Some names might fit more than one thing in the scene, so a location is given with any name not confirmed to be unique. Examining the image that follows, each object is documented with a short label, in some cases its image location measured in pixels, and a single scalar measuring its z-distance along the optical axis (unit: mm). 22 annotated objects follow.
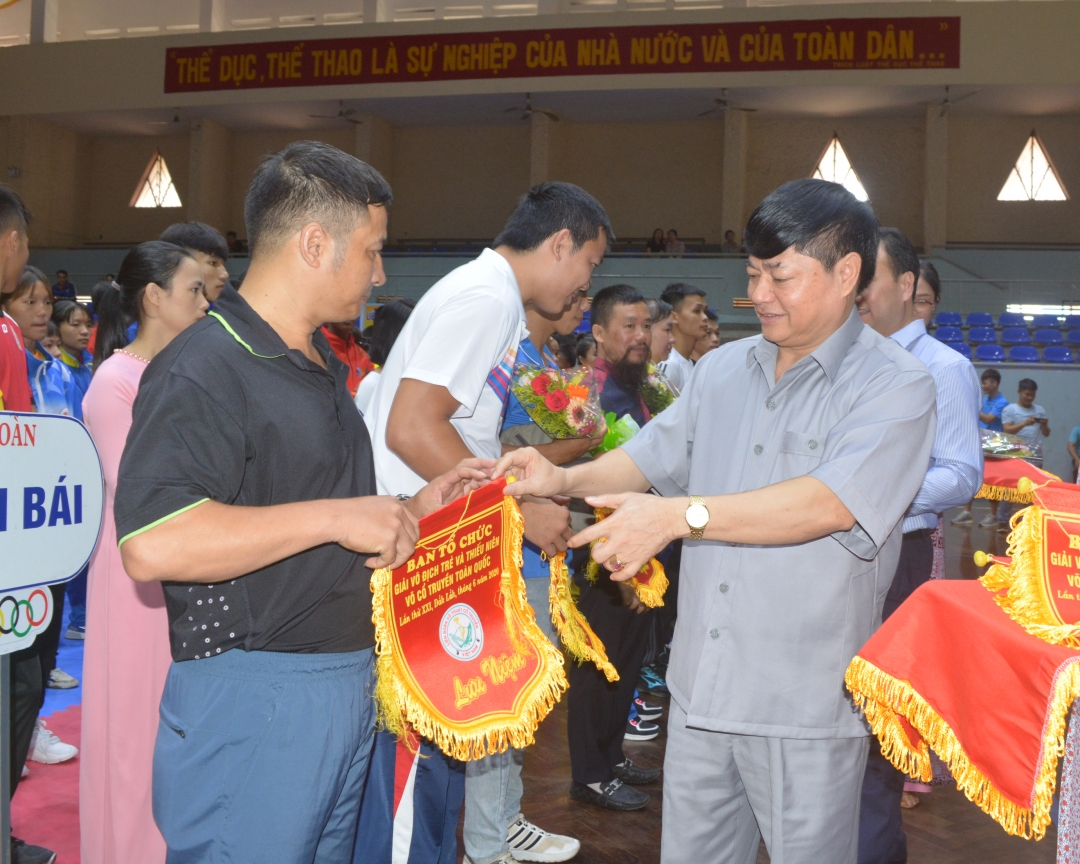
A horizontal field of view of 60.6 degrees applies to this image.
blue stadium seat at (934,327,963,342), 12258
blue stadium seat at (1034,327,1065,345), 12208
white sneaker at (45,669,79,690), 3945
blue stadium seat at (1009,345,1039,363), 11734
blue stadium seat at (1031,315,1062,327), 12531
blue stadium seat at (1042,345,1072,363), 11766
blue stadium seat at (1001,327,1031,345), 12125
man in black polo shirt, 1178
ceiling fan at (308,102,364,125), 15727
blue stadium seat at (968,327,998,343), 12242
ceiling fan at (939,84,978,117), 14312
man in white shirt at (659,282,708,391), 4812
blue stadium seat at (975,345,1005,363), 11742
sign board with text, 1567
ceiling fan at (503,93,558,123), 15136
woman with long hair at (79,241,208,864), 2145
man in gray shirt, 1554
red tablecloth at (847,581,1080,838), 1355
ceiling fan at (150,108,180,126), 16281
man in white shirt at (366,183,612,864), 1906
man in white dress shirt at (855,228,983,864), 2445
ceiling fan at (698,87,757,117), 15000
